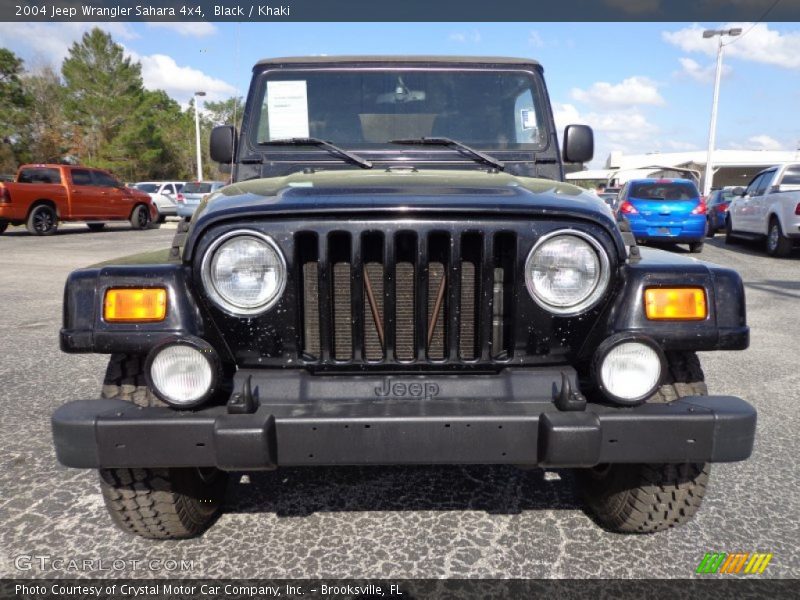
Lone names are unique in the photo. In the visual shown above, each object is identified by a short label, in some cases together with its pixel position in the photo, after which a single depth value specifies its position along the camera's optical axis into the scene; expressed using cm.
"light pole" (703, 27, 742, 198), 2258
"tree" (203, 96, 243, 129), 6117
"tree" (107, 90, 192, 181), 4334
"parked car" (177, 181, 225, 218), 1850
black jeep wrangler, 175
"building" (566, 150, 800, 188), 4269
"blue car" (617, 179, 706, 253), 1107
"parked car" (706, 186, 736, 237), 1609
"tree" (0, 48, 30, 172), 3612
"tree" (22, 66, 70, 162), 3856
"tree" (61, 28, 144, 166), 4241
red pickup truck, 1425
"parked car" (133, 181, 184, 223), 2288
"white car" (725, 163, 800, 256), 1024
